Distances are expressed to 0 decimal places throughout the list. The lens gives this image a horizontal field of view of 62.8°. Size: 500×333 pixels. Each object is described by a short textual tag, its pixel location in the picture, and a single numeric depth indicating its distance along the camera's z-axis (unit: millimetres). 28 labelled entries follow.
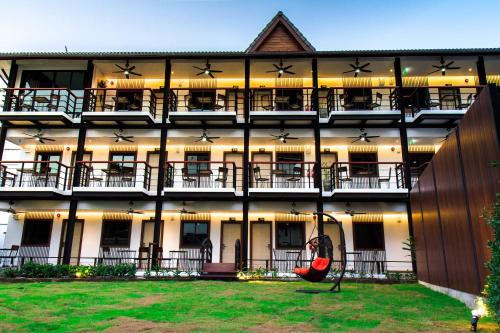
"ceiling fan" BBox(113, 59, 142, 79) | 18844
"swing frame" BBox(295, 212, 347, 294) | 10657
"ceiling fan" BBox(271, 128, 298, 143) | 18066
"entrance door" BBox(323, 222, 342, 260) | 18438
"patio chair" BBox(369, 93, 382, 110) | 17656
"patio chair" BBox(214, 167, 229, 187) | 16922
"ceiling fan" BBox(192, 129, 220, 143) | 18216
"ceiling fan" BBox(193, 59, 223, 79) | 18534
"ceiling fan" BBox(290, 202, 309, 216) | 17344
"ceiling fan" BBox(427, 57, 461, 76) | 17812
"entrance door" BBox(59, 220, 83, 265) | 18462
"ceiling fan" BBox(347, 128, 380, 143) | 17938
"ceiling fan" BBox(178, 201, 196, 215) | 17698
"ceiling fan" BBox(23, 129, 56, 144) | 18594
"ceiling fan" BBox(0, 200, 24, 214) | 18030
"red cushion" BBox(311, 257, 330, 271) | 10906
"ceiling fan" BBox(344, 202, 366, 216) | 17342
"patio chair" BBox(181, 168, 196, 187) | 17133
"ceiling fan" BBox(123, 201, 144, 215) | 17603
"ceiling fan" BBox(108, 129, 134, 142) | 18566
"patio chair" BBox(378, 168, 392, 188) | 17109
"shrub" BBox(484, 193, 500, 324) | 5465
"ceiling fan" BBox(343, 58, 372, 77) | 18438
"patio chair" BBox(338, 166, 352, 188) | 17112
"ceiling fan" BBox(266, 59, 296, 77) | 18562
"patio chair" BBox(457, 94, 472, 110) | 17866
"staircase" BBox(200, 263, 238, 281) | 14523
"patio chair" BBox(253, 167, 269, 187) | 17055
